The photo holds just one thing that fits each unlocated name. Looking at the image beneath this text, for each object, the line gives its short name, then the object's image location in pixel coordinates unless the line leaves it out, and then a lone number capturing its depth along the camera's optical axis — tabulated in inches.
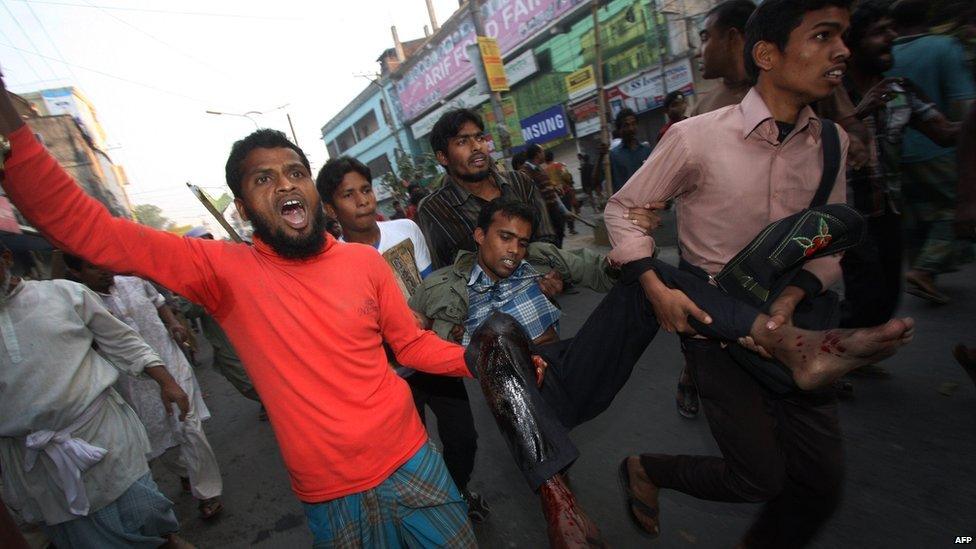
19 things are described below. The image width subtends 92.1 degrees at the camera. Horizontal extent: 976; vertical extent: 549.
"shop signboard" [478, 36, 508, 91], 347.6
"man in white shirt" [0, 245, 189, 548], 79.9
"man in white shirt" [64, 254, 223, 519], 126.3
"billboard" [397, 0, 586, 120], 678.5
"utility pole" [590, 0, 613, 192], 318.3
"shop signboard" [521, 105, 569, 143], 707.4
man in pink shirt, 60.4
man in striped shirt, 105.6
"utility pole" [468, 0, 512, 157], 327.3
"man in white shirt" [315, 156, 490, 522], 93.8
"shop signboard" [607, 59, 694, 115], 525.7
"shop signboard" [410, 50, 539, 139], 730.2
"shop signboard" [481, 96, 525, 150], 802.2
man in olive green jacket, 87.6
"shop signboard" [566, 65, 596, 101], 643.5
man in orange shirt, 58.2
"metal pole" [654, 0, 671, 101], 526.3
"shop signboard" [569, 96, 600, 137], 650.2
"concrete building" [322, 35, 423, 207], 1123.9
